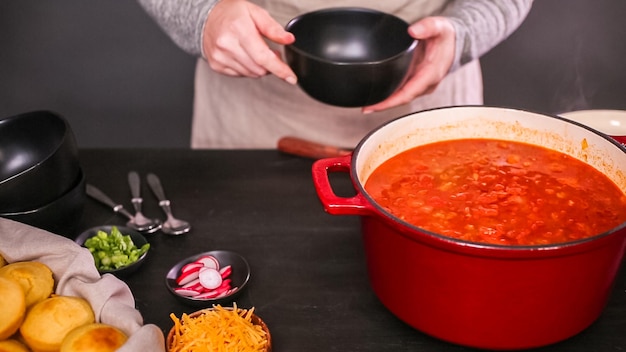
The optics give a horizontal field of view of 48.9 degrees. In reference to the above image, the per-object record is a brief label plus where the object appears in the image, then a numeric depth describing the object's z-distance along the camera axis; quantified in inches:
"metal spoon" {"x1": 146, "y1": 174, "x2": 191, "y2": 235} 61.4
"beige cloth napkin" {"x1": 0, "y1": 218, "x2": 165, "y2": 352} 44.6
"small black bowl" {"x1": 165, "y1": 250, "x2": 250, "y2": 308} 51.7
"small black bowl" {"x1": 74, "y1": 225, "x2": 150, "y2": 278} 55.1
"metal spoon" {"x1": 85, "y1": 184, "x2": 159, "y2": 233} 61.6
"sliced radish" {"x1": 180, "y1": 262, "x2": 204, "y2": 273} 54.4
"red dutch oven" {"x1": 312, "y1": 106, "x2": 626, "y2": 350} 41.9
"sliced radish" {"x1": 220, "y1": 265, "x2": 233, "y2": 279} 55.0
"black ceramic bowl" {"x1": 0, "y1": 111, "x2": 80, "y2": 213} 53.3
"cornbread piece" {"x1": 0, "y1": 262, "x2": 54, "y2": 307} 46.6
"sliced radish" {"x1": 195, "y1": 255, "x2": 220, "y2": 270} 55.2
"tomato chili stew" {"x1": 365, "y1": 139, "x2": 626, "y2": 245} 48.4
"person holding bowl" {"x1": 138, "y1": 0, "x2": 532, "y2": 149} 66.7
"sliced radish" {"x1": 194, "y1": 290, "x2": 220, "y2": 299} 52.0
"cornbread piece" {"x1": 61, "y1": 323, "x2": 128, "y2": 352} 41.8
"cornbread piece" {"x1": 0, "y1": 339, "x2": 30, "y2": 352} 42.8
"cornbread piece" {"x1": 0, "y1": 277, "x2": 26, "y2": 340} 43.3
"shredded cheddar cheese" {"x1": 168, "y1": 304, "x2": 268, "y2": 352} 45.4
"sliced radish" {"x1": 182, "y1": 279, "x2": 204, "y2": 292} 53.0
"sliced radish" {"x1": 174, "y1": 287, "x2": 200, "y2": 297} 52.4
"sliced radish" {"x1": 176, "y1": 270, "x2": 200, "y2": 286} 53.8
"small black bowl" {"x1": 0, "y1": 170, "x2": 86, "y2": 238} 54.3
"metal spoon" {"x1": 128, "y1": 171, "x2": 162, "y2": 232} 62.0
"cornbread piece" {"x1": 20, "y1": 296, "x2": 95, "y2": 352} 43.4
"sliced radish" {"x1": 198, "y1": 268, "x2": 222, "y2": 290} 52.9
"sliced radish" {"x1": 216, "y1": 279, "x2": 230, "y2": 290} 53.6
